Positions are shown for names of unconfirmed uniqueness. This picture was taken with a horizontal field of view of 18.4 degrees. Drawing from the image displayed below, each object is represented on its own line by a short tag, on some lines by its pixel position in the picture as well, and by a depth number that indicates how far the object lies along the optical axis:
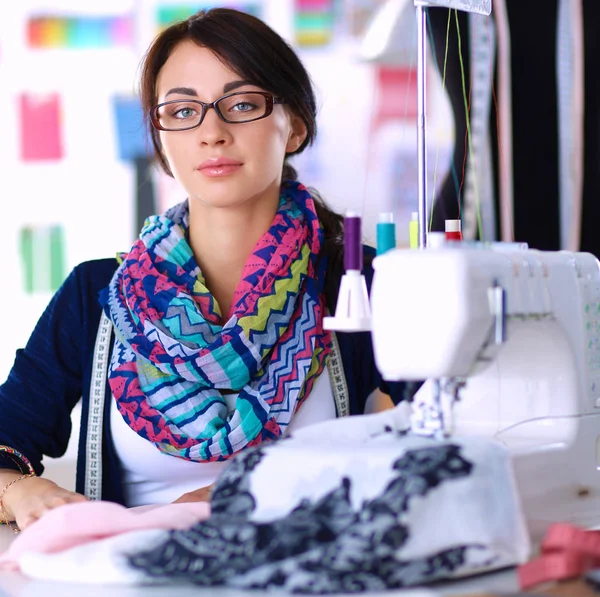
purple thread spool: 1.65
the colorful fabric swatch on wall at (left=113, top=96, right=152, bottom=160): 3.05
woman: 1.92
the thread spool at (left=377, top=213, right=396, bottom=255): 1.66
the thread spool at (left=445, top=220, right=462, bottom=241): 1.69
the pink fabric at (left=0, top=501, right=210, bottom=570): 1.57
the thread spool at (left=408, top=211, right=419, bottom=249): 1.71
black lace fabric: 1.47
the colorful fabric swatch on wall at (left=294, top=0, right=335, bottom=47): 3.17
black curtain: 2.55
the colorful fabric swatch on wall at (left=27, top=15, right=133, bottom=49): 3.05
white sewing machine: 1.57
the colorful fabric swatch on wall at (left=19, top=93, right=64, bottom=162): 3.04
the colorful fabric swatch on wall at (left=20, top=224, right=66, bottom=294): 3.02
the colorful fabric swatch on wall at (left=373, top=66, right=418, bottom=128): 3.23
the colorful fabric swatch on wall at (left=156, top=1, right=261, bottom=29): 3.10
